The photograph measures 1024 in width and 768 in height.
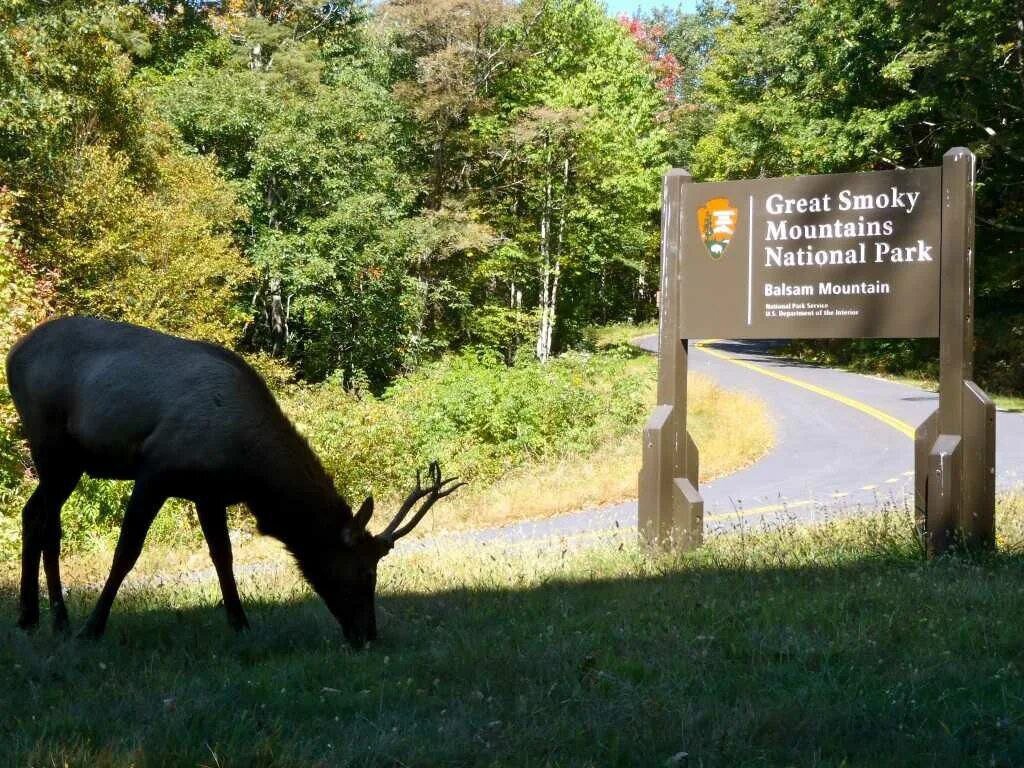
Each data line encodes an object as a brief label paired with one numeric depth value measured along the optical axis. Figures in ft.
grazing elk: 20.98
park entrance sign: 28.37
